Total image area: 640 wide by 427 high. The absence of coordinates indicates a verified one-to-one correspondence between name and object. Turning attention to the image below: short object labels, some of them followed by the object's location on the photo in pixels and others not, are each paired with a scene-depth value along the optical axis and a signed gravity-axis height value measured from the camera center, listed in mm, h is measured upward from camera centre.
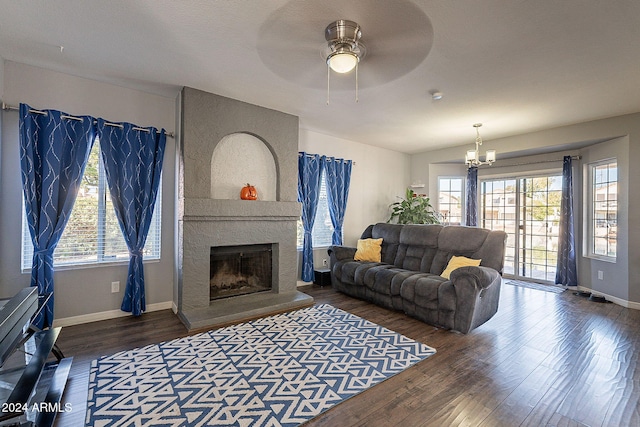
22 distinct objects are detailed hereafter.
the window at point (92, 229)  3125 -185
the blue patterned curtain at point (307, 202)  4789 +202
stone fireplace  3348 +105
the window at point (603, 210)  4344 +94
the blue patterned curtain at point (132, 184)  3256 +341
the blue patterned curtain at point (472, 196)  6180 +422
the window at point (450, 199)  6516 +373
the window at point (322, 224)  5191 -184
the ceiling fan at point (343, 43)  2135 +1360
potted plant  5879 +60
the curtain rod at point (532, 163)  4930 +1026
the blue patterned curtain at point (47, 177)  2797 +359
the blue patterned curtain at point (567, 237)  4918 -374
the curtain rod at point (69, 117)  2771 +1023
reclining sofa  3031 -772
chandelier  4246 +891
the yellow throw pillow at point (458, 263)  3501 -601
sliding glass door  5324 -52
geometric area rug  1808 -1271
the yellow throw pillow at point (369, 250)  4605 -589
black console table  1365 -927
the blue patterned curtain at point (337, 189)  5191 +463
